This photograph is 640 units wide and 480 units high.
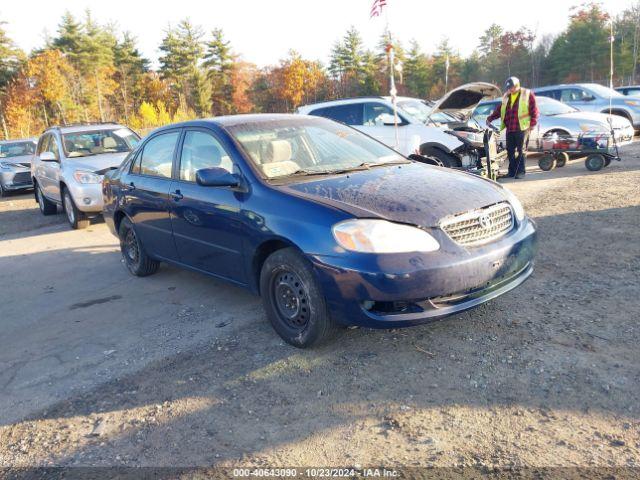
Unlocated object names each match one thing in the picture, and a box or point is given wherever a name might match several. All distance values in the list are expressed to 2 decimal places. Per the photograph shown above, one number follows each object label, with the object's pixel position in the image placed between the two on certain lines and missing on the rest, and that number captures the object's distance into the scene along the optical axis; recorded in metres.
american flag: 10.24
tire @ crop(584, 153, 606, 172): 10.45
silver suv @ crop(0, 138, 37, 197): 14.66
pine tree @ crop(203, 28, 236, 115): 63.44
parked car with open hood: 9.84
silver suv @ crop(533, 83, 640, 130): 16.17
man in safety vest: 9.77
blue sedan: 3.19
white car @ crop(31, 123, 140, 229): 8.69
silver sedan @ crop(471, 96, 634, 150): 11.88
